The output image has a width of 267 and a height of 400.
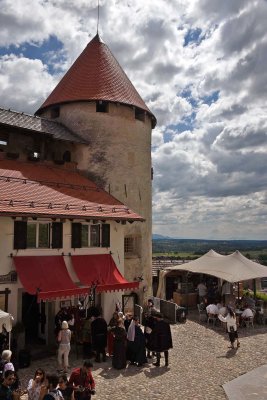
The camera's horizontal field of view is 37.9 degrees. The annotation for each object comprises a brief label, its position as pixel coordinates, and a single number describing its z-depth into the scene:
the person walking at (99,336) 12.85
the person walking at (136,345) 12.48
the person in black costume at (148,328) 12.83
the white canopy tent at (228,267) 20.14
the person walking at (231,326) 14.58
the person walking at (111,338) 13.18
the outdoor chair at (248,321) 18.62
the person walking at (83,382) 7.85
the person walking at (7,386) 7.16
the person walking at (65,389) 7.34
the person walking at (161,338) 12.40
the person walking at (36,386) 7.57
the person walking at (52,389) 6.76
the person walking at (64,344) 11.79
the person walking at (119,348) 12.23
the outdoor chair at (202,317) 19.67
